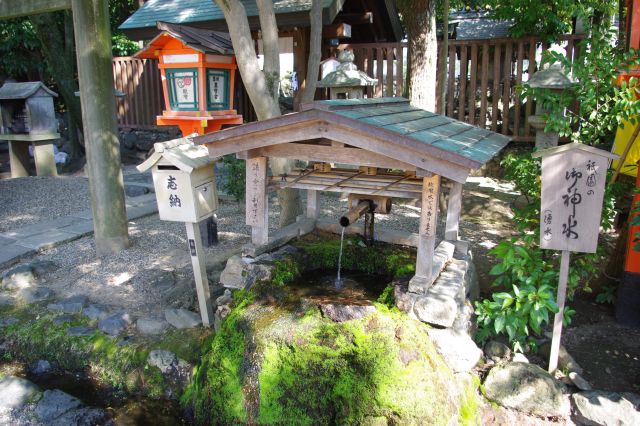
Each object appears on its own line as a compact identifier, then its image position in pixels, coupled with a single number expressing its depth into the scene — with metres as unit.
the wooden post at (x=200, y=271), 4.45
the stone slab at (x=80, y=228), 7.24
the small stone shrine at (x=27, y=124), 10.62
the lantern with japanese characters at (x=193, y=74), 5.70
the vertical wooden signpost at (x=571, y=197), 3.65
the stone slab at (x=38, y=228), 7.20
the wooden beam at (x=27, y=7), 6.49
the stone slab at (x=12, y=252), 6.22
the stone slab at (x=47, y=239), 6.69
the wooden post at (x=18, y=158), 10.84
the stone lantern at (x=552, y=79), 5.60
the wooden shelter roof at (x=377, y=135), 3.44
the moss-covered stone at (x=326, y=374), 3.30
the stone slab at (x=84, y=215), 8.04
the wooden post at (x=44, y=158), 10.77
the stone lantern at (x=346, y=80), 6.03
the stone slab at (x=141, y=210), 8.00
